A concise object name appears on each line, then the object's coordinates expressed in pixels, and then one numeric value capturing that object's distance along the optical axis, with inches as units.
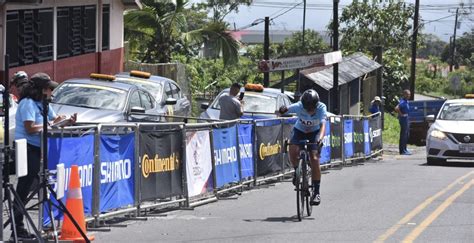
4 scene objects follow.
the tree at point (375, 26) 2177.7
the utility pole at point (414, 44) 1873.6
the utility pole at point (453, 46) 3536.4
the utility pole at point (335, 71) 1230.9
